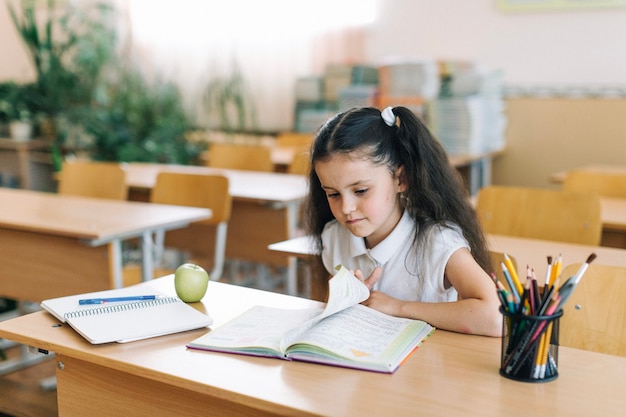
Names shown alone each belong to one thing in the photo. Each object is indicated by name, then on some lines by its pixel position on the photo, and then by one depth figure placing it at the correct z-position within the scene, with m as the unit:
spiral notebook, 1.39
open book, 1.25
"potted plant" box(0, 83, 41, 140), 5.57
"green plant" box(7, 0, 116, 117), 5.34
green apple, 1.63
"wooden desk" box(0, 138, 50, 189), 5.80
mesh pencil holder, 1.17
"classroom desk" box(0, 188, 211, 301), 2.57
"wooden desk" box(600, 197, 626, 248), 2.67
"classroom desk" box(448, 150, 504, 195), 4.58
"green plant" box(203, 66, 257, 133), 5.13
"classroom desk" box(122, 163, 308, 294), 3.32
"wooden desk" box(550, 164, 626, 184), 3.83
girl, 1.59
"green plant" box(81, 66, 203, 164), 4.77
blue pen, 1.55
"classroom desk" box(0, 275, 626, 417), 1.10
